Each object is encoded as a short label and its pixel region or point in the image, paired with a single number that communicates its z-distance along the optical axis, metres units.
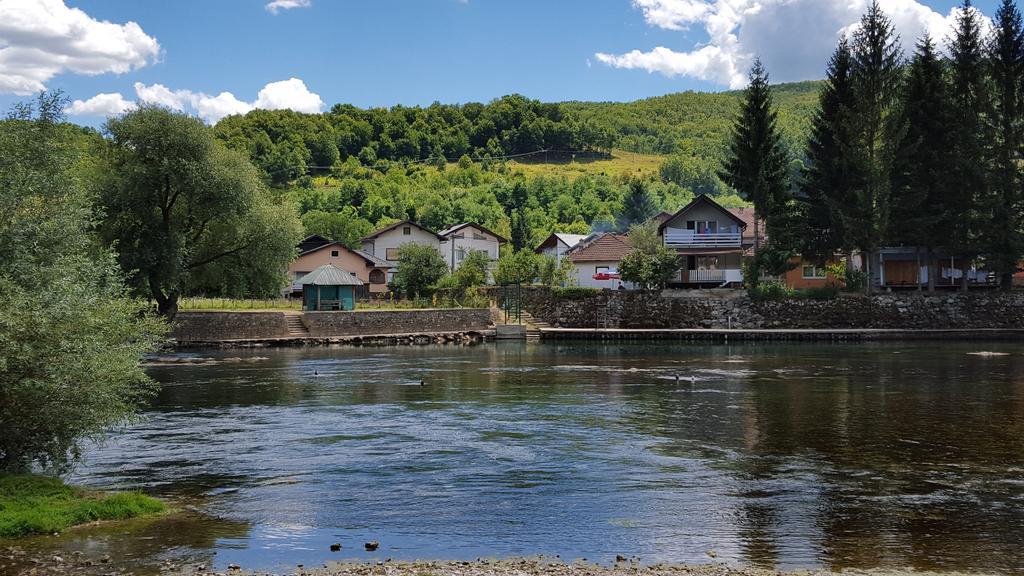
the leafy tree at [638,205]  116.44
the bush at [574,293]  67.75
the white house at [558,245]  96.19
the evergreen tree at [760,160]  63.38
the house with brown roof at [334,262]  85.44
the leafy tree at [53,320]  14.69
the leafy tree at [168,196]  50.06
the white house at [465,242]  97.04
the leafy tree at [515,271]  73.56
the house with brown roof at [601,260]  77.21
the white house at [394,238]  95.00
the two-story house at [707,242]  70.69
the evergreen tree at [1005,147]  59.00
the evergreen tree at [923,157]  60.75
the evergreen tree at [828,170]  61.88
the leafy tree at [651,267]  66.44
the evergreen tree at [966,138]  59.26
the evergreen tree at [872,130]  60.12
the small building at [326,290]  64.44
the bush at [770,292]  63.94
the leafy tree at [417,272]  75.88
